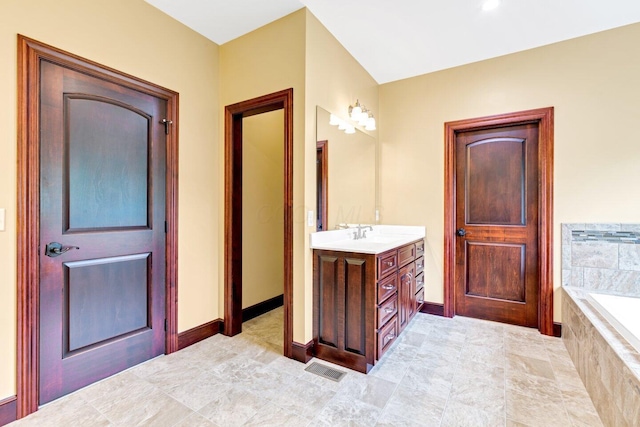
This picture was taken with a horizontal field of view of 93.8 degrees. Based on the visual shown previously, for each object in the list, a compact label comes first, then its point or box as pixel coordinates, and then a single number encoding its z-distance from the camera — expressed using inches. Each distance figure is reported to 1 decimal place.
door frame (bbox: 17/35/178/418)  66.1
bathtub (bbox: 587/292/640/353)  68.1
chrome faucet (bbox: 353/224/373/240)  117.0
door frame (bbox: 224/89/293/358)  106.5
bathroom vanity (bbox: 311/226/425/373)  84.9
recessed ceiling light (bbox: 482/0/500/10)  89.0
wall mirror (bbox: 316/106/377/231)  101.3
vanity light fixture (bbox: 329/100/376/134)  109.0
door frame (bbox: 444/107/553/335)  111.3
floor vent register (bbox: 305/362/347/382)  83.5
